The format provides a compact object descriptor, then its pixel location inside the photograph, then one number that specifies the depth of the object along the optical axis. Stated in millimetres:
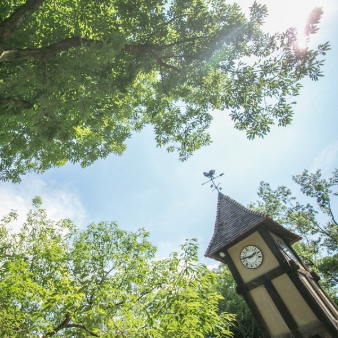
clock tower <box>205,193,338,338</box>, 8109
